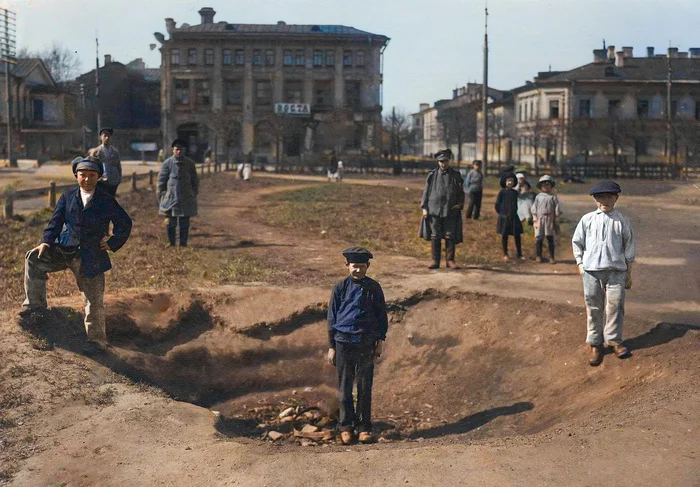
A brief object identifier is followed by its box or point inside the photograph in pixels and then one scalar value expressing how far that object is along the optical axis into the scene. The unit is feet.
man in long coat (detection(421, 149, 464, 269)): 41.93
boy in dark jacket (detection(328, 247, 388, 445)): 24.18
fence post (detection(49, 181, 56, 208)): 70.69
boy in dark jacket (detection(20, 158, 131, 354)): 27.17
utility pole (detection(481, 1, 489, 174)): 102.74
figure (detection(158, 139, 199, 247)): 47.24
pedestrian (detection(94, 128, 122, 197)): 48.62
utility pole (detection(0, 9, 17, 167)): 105.12
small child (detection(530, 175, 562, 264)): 45.62
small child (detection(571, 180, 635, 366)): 26.37
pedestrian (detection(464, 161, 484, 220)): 71.15
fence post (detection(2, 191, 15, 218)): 63.00
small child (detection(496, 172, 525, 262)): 46.78
